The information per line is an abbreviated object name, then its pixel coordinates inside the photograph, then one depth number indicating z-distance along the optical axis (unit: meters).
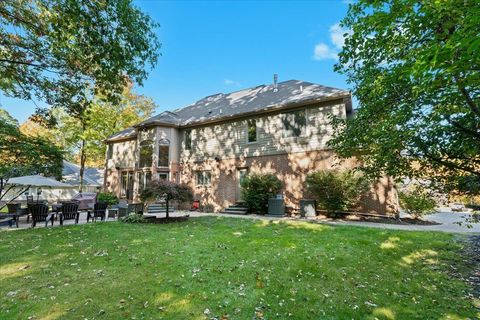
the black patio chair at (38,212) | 10.12
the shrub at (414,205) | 11.01
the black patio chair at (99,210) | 11.91
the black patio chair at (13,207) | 11.59
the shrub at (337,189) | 11.66
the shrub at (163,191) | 11.20
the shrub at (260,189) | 14.16
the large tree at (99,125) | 24.17
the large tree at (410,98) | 3.19
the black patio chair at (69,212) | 11.02
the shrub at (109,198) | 20.59
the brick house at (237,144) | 13.80
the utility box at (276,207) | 13.50
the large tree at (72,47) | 6.49
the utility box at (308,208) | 12.79
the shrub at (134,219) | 11.58
